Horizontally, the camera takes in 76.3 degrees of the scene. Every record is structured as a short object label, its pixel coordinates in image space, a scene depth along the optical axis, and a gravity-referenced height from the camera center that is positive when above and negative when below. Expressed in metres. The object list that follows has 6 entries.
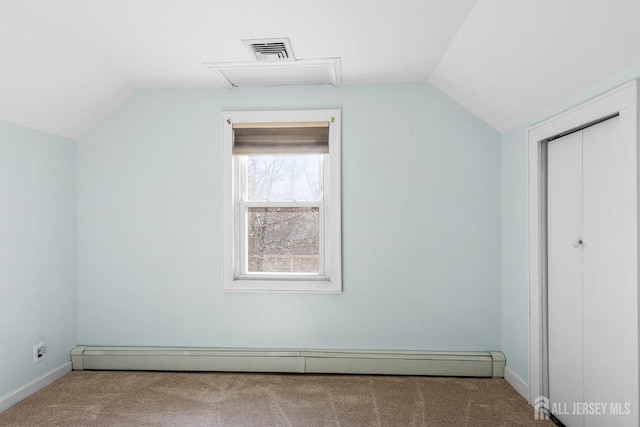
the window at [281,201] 3.38 +0.10
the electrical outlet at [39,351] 3.01 -1.04
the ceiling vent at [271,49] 2.61 +1.09
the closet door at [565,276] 2.39 -0.40
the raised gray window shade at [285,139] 3.40 +0.62
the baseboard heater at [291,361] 3.27 -1.21
